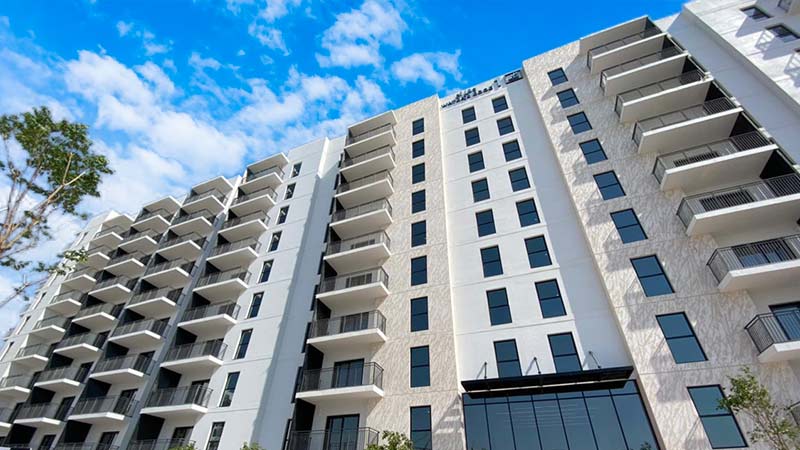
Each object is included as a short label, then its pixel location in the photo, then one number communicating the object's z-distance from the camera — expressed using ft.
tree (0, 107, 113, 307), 53.67
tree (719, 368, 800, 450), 34.86
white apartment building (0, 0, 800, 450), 47.44
